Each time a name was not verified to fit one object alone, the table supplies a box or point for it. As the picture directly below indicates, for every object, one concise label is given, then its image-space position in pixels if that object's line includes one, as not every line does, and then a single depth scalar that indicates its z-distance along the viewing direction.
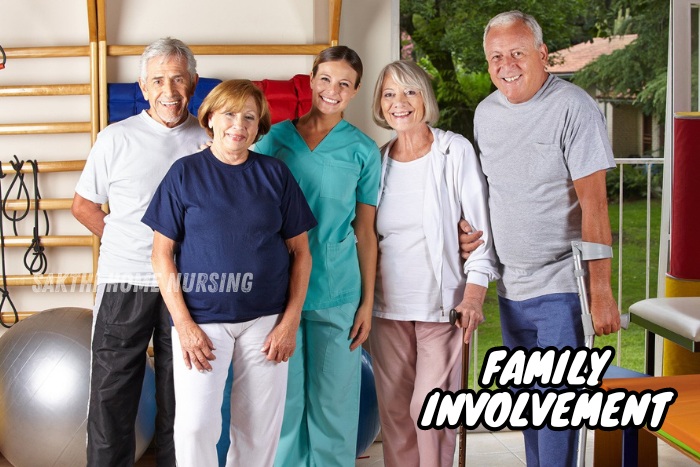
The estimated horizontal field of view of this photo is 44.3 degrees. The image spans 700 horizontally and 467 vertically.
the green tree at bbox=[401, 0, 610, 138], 6.21
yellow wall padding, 3.28
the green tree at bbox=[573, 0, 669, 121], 6.62
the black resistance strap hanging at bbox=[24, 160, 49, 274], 3.30
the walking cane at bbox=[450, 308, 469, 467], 2.47
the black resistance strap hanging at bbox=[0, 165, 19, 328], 3.29
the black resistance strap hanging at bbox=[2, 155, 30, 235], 3.31
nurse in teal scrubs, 2.41
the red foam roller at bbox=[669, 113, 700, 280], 3.33
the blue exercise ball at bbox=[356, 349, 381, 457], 2.95
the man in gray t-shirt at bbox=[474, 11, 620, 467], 2.24
